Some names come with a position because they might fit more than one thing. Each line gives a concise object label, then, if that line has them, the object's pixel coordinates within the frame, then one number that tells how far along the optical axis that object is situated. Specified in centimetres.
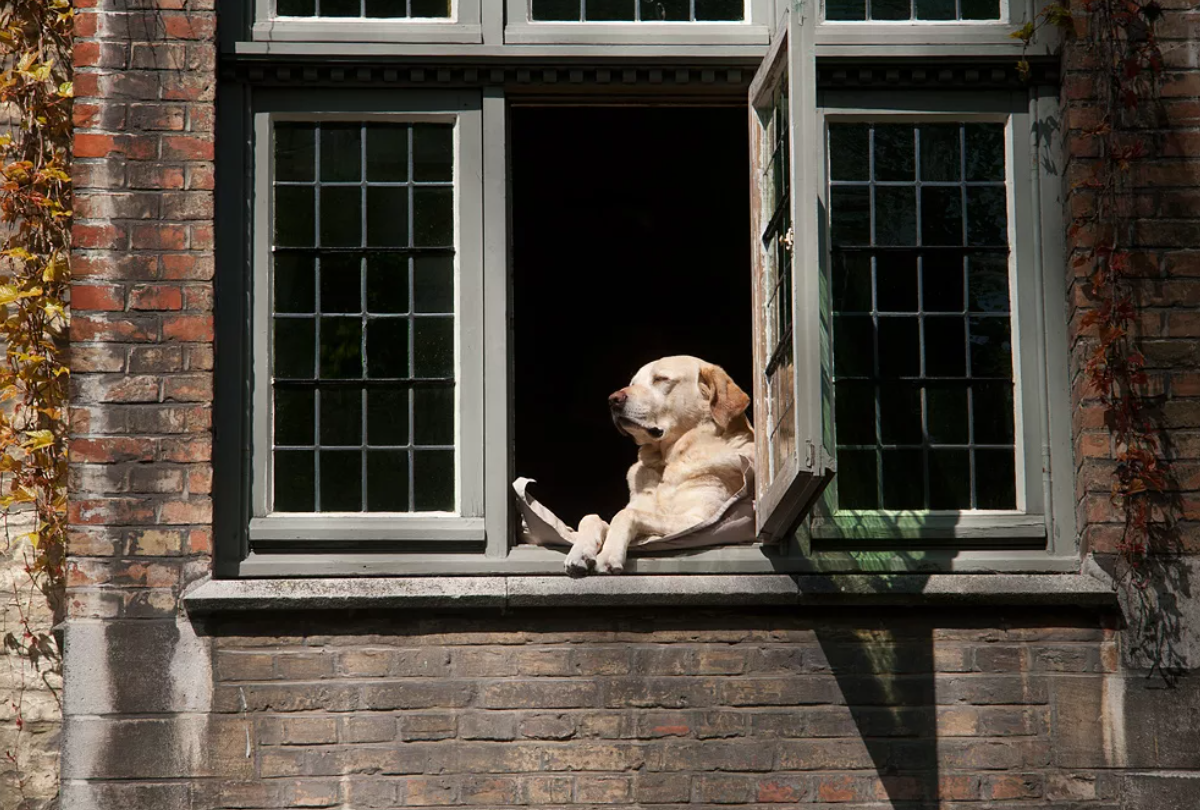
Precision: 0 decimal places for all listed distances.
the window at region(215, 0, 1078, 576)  1557
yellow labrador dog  1625
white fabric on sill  1552
